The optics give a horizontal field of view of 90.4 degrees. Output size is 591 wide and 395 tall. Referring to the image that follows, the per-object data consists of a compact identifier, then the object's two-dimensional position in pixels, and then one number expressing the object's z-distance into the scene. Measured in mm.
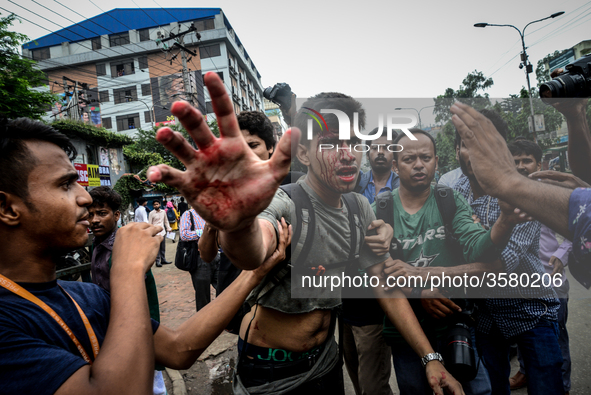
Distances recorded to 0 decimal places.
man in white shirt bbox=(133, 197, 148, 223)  8111
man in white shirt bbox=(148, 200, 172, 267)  7793
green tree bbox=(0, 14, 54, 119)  11398
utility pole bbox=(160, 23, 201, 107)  14469
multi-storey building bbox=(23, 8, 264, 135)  33938
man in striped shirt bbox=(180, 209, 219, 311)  3764
